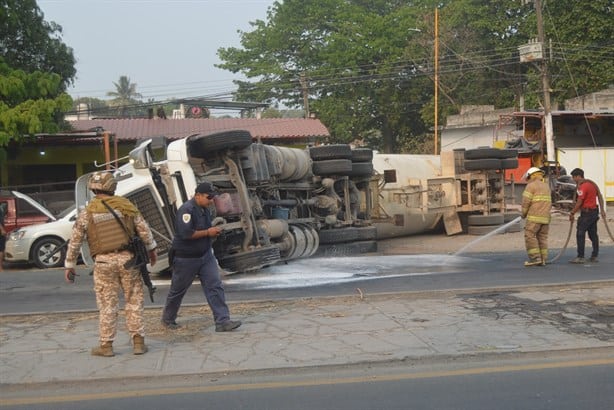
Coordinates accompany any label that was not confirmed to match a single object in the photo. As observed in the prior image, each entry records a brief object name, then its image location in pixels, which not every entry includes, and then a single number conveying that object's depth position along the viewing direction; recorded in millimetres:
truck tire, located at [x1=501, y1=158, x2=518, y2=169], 17859
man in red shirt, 12078
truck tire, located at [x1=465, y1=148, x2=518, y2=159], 17750
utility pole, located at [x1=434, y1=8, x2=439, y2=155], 37000
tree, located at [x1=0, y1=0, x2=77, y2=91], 23344
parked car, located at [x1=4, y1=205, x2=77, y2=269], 14547
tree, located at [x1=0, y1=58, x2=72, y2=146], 17672
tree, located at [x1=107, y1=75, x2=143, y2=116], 92375
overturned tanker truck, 10703
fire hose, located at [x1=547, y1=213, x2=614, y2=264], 12358
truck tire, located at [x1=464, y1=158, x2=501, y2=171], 17641
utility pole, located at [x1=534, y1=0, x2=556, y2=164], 27688
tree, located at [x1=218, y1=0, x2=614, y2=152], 40625
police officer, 7059
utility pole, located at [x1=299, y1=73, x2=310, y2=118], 43969
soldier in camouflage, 6266
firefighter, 11562
